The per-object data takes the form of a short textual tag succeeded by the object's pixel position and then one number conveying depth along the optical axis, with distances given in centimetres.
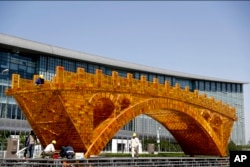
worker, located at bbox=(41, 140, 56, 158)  1936
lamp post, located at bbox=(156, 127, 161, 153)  6724
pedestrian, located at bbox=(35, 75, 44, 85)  2081
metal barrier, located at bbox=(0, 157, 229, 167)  1733
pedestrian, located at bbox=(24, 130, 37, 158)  2031
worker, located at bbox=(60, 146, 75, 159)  1872
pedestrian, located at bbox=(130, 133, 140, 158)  2308
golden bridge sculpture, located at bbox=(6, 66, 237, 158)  1989
